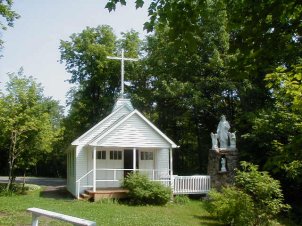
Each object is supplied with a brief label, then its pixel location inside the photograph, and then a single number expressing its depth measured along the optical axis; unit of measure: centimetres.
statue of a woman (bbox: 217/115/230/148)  2275
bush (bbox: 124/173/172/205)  1895
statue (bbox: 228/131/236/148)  2245
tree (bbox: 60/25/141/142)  3812
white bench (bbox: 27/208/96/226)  418
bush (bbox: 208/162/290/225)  1355
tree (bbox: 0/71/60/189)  2295
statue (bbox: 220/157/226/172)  2189
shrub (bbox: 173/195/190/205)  2055
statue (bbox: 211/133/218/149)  2254
